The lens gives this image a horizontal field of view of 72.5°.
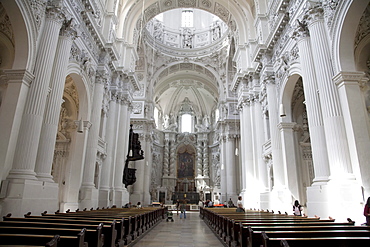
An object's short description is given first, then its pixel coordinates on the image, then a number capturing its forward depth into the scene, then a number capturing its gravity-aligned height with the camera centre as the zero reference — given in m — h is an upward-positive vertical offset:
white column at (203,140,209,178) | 35.72 +5.10
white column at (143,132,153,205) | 27.09 +3.41
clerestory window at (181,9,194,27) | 32.44 +22.27
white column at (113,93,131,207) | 15.91 +3.08
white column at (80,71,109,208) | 12.05 +2.22
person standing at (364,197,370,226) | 5.77 -0.26
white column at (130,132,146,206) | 25.33 +1.74
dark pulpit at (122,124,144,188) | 16.50 +2.51
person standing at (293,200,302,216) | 9.62 -0.40
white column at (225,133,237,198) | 25.83 +3.20
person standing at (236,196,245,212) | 10.25 -0.45
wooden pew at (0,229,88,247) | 3.26 -0.55
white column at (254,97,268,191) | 14.62 +3.09
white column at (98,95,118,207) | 14.21 +2.05
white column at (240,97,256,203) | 15.92 +2.81
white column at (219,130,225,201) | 27.27 +3.21
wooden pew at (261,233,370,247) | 3.28 -0.54
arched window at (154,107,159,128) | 37.67 +11.87
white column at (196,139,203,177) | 36.19 +5.31
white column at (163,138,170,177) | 36.27 +5.53
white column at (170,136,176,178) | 36.62 +5.56
